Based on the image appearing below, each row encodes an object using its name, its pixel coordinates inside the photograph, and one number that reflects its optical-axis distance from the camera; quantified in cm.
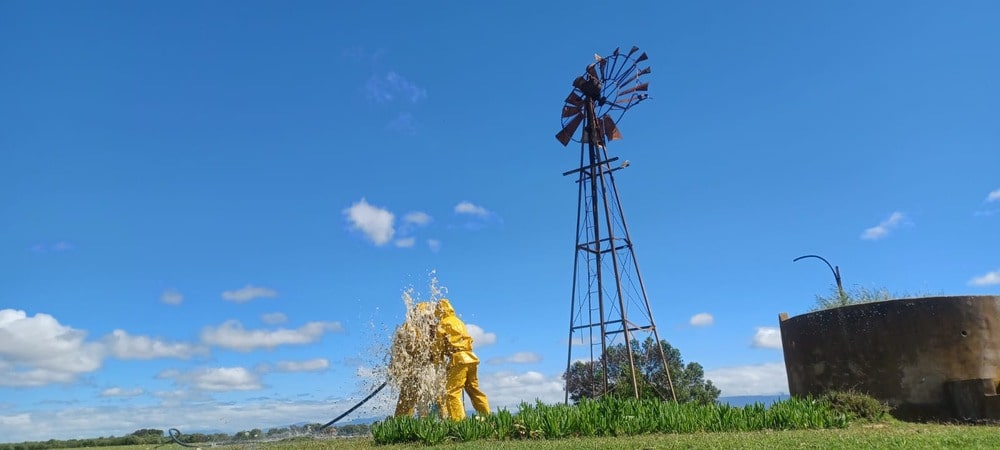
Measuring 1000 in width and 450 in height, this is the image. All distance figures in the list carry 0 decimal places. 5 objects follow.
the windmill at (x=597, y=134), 2023
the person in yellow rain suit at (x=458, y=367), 1448
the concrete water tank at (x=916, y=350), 1481
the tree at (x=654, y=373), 3312
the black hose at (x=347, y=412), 1382
